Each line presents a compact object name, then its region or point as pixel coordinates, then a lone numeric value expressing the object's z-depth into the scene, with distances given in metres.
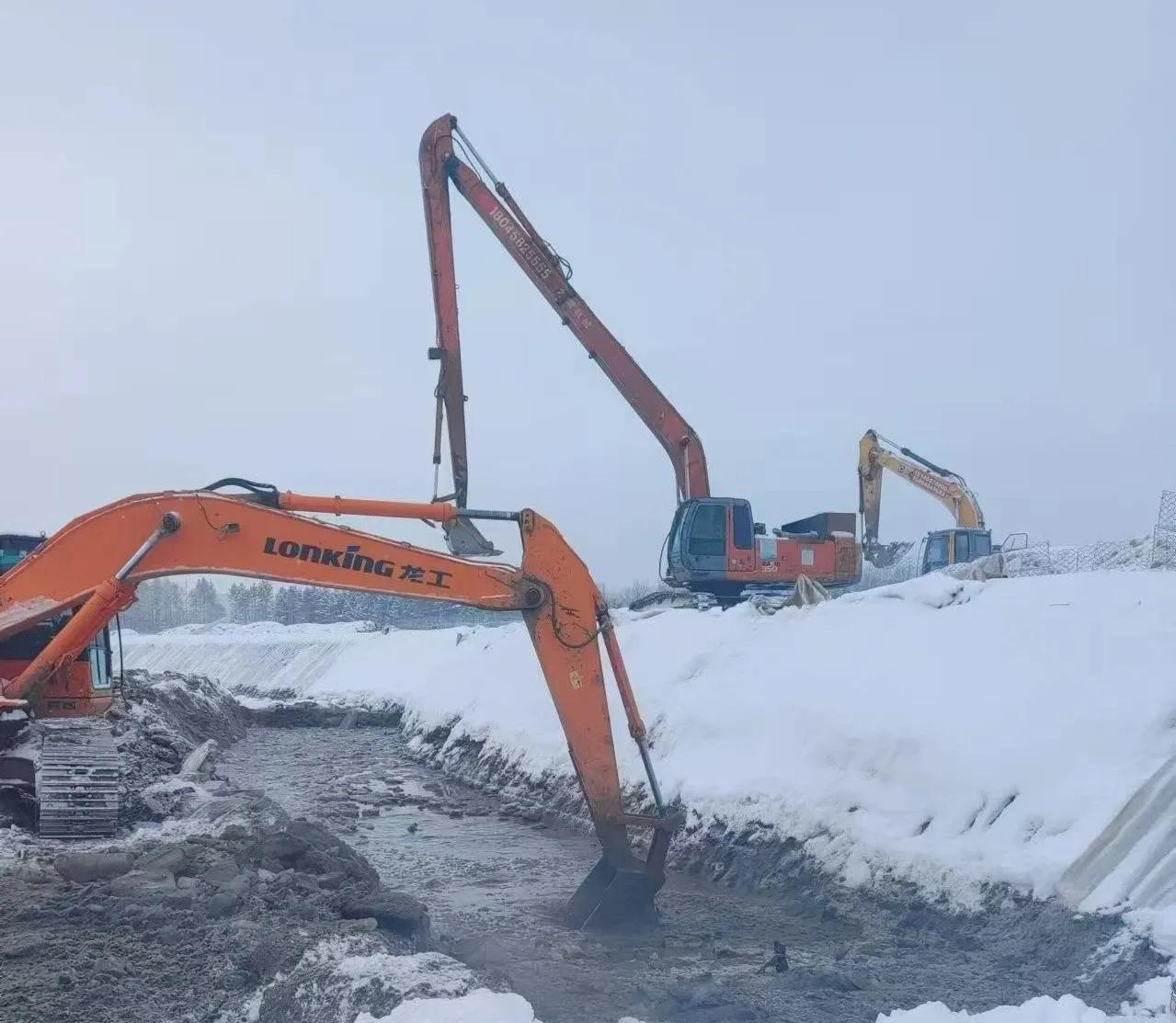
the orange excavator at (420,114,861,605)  16.14
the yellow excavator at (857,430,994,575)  25.34
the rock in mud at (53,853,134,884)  7.80
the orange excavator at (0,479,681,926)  7.92
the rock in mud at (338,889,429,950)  7.02
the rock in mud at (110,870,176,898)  7.30
